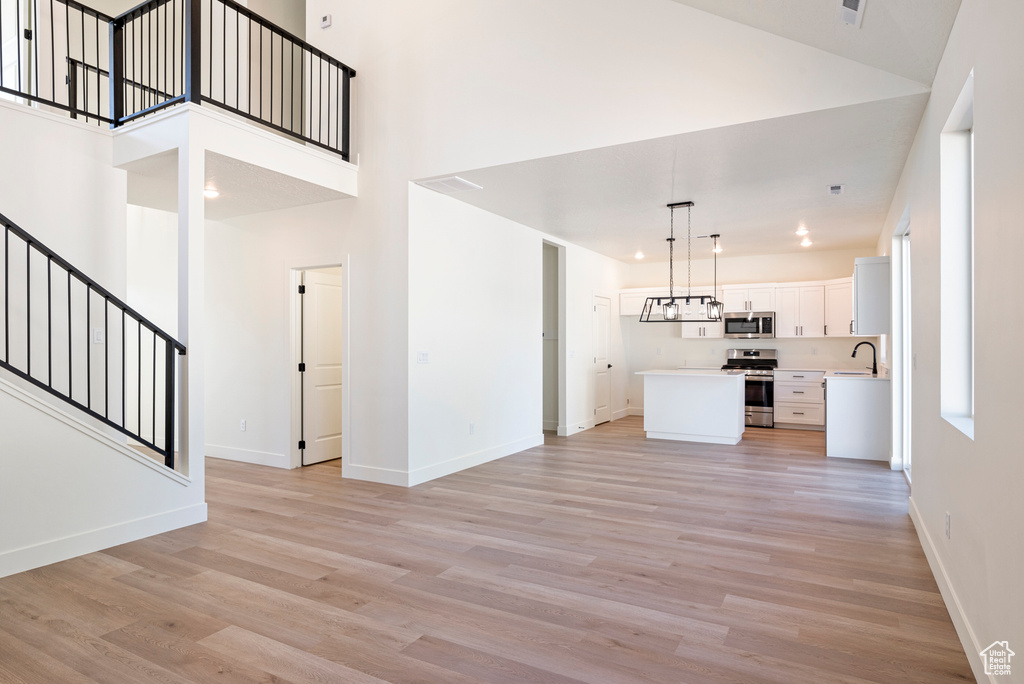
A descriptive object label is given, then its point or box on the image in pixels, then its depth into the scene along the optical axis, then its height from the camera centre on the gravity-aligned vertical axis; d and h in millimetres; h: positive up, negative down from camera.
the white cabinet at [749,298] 8930 +642
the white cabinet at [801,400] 8484 -860
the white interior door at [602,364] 8914 -349
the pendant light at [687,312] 6160 +331
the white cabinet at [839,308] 8266 +452
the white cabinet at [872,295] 5848 +445
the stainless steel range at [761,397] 8820 -837
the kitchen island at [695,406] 7289 -818
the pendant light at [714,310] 6282 +319
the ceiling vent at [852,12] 2867 +1603
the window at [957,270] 2883 +336
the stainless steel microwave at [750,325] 8883 +229
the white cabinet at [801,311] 8594 +422
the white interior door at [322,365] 6086 -250
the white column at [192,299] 4027 +293
